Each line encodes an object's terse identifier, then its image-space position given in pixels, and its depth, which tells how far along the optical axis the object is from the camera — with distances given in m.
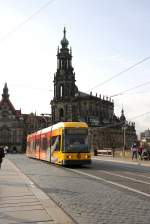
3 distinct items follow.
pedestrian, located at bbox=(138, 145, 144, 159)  23.98
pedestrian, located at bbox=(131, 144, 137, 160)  24.31
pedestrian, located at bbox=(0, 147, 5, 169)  10.90
